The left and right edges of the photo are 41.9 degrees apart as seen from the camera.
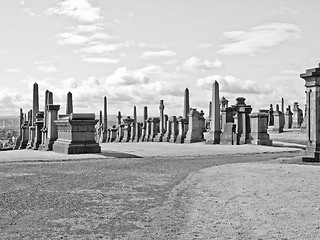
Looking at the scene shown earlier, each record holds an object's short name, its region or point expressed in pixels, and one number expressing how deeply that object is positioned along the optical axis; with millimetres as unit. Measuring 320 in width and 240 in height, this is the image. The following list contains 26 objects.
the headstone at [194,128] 31298
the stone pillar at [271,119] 49619
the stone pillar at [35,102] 27945
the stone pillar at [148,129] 40656
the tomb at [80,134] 18844
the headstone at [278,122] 39156
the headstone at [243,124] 26641
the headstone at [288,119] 45519
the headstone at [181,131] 32962
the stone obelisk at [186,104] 36219
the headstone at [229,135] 27172
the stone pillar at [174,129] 34456
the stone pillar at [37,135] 25114
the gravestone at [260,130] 25688
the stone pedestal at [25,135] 30931
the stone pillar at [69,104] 25330
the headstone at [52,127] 22125
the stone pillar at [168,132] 35656
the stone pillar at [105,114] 58322
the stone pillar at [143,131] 41525
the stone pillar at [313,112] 14406
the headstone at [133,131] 45288
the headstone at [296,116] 45750
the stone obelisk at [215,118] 28156
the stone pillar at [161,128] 37362
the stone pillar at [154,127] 40188
